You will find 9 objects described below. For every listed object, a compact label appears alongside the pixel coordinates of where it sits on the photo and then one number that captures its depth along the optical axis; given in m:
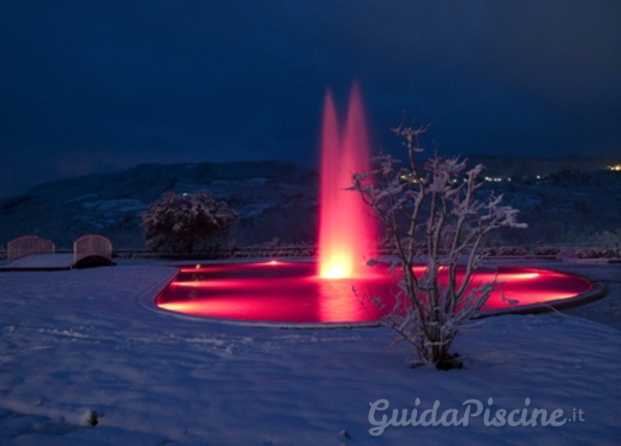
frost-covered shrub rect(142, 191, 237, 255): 27.36
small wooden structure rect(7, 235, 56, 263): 21.92
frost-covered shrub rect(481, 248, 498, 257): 26.68
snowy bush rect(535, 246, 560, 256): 26.06
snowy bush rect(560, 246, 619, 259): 23.06
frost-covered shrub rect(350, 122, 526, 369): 4.60
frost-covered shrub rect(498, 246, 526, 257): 26.39
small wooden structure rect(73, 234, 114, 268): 19.84
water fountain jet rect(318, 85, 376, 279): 20.33
